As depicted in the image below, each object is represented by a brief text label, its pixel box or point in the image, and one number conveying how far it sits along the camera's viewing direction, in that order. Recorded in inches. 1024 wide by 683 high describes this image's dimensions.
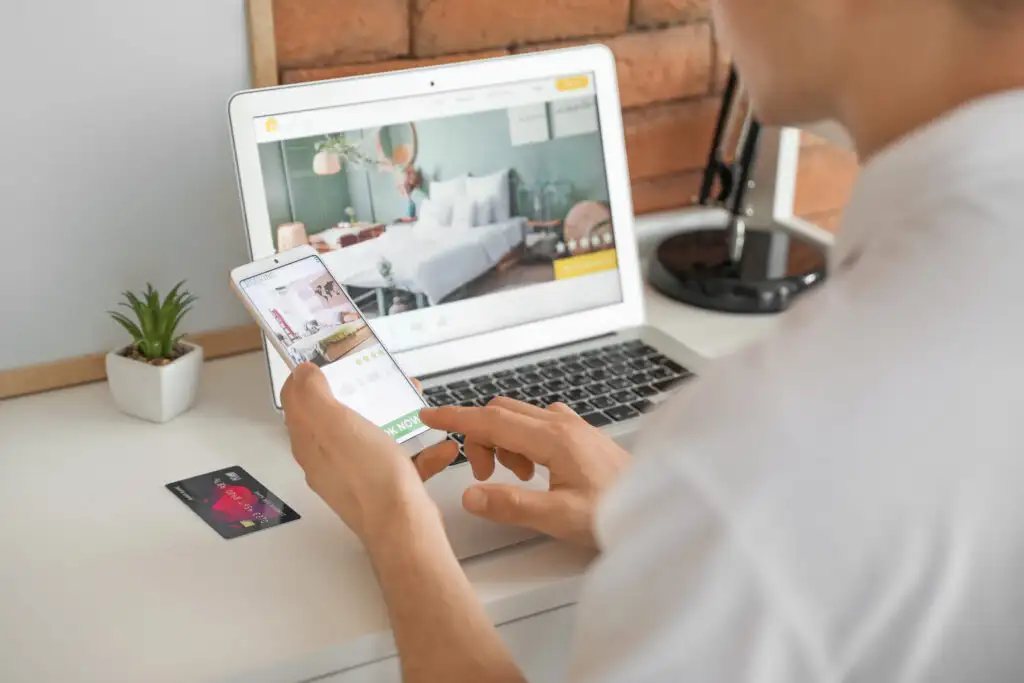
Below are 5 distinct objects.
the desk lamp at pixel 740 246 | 48.4
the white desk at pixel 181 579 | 26.7
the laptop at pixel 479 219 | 39.3
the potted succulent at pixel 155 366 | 38.8
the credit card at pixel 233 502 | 32.4
